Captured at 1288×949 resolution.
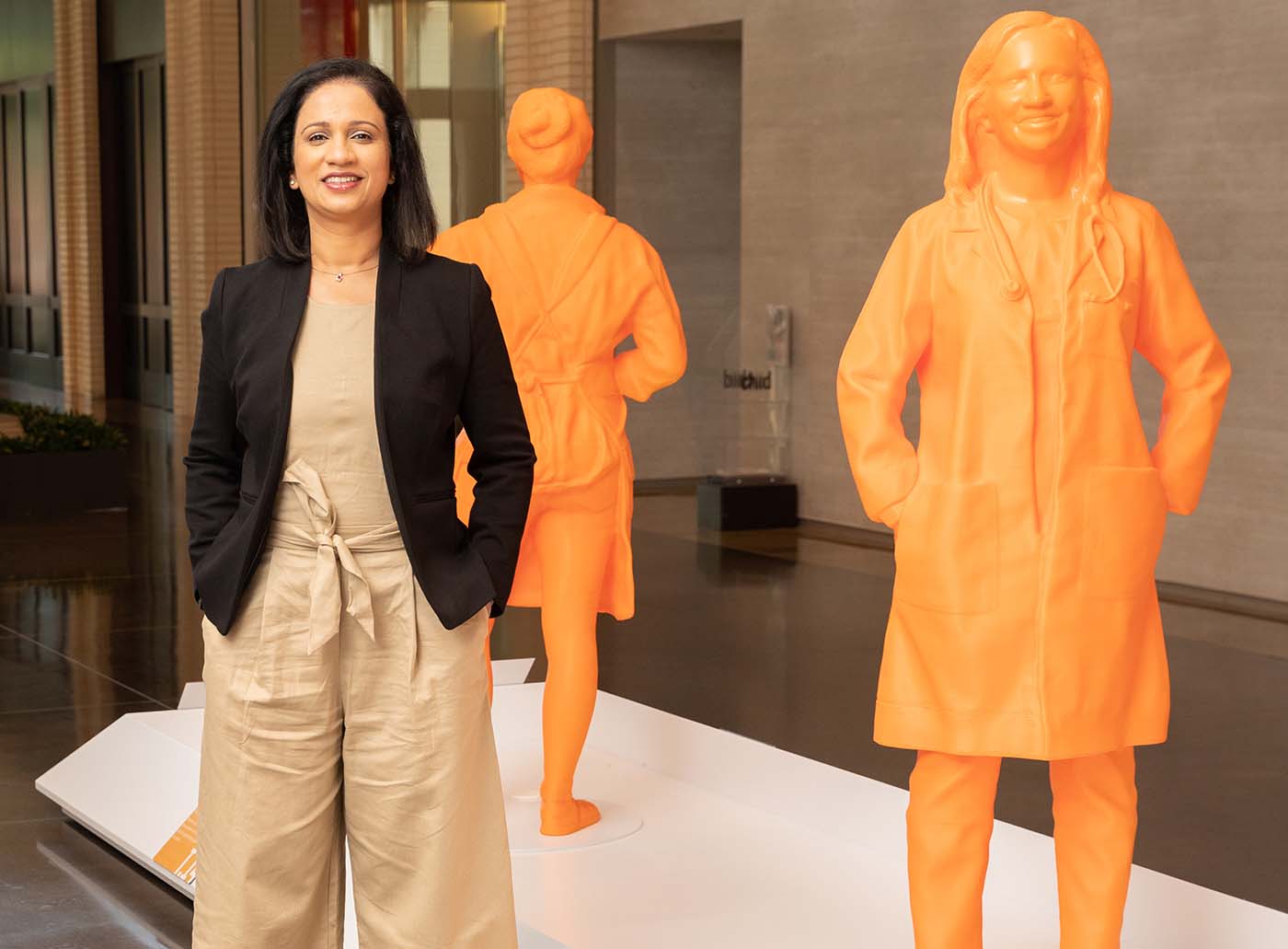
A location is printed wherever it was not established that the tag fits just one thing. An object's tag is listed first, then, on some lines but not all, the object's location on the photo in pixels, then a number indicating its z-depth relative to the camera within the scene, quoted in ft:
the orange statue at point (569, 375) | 15.57
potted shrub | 39.17
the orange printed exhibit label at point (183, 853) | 14.80
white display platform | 12.92
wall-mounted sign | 40.34
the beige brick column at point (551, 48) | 44.34
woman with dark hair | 8.70
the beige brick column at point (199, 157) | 58.44
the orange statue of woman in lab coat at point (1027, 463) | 10.55
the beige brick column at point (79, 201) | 69.82
